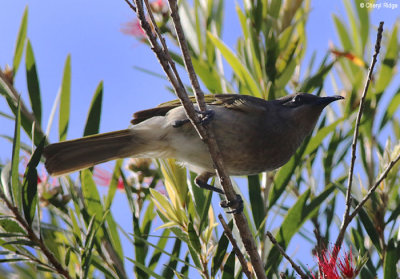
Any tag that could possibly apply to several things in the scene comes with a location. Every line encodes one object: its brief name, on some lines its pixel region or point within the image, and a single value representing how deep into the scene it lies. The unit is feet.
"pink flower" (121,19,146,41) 24.65
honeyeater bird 19.94
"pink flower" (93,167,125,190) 22.64
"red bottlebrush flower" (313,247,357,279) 11.92
